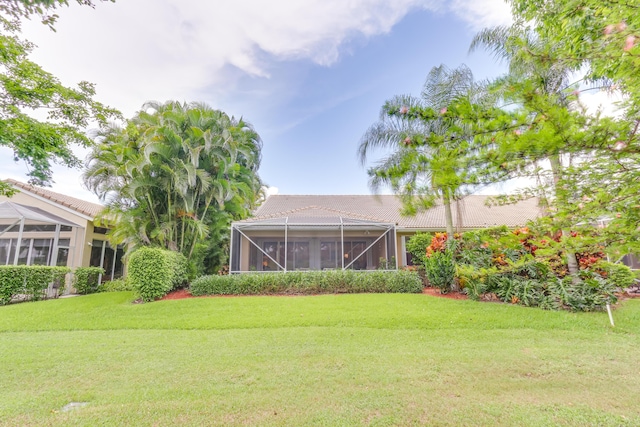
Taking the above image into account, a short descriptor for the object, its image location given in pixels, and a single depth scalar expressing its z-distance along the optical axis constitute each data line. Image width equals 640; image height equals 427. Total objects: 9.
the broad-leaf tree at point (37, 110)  5.64
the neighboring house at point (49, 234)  14.52
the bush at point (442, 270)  10.66
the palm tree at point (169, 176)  11.97
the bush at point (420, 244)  13.23
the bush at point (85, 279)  13.81
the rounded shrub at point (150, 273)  10.34
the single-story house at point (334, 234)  14.88
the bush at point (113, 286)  14.61
